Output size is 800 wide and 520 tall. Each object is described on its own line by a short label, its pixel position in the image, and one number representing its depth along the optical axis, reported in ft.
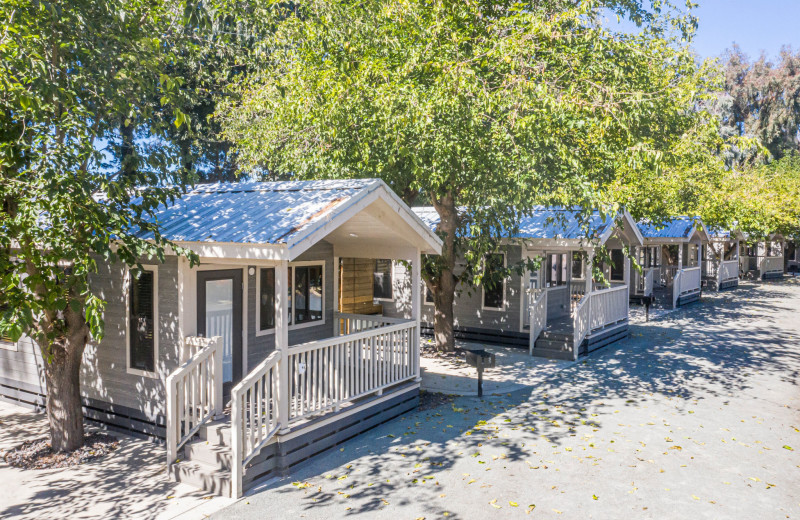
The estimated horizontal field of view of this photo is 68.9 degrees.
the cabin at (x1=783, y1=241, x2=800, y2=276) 156.56
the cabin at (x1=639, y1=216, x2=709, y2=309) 82.33
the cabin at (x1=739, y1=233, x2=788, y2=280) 133.59
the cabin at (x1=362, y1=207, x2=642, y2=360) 47.73
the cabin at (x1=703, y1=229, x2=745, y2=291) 107.34
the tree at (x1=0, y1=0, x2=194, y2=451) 20.51
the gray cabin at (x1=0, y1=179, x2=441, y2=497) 23.09
